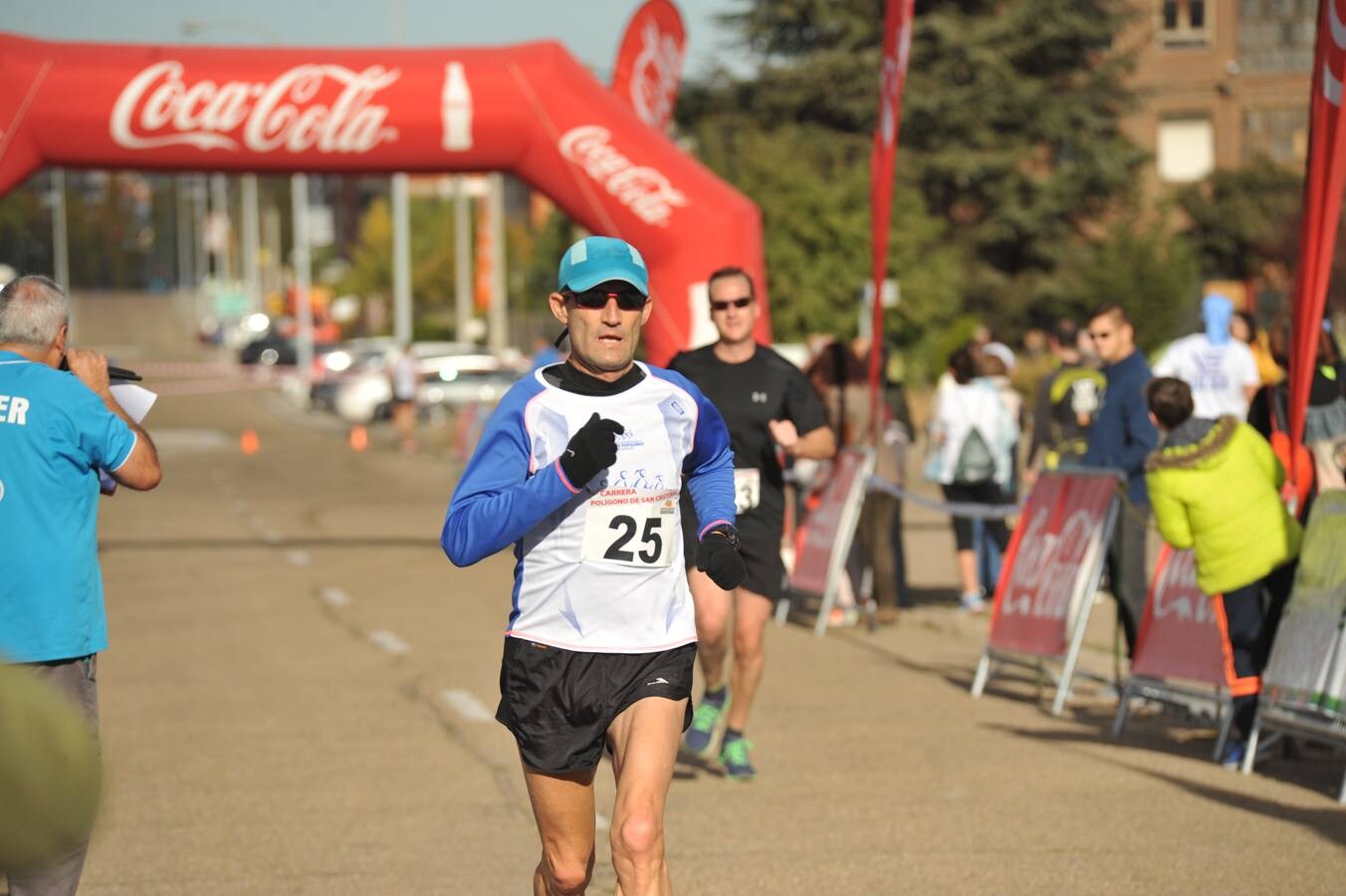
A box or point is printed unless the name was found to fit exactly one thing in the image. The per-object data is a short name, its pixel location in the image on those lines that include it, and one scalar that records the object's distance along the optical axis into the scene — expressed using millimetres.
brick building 62875
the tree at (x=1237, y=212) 56469
